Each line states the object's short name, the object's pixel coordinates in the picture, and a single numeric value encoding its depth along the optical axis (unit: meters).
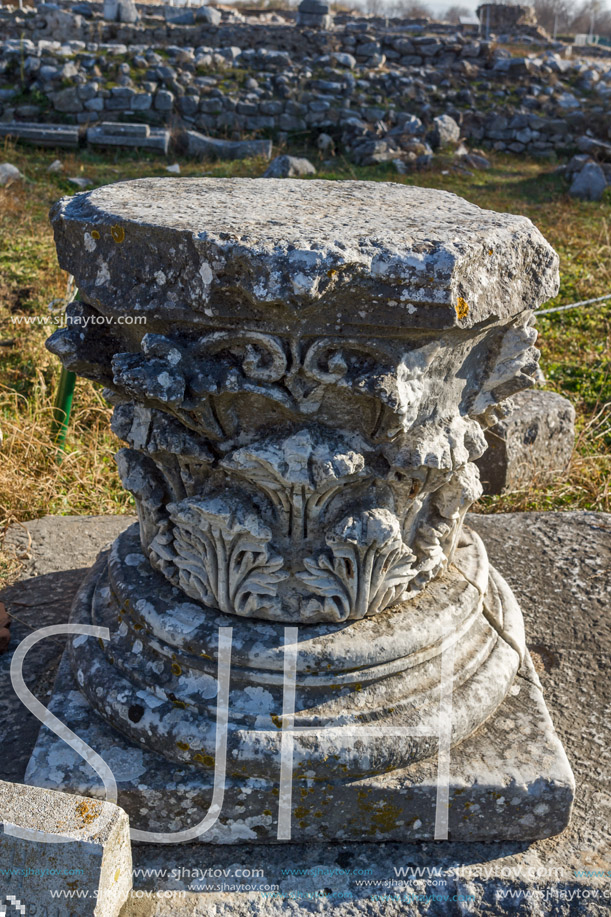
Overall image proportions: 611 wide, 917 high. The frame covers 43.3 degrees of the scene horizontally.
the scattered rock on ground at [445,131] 11.22
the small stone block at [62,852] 1.70
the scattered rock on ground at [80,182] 8.70
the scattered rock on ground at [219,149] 10.41
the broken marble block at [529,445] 3.93
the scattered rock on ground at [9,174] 8.59
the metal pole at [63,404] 3.93
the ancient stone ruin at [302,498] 1.77
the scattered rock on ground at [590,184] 9.67
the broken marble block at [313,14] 15.34
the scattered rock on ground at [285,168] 9.34
